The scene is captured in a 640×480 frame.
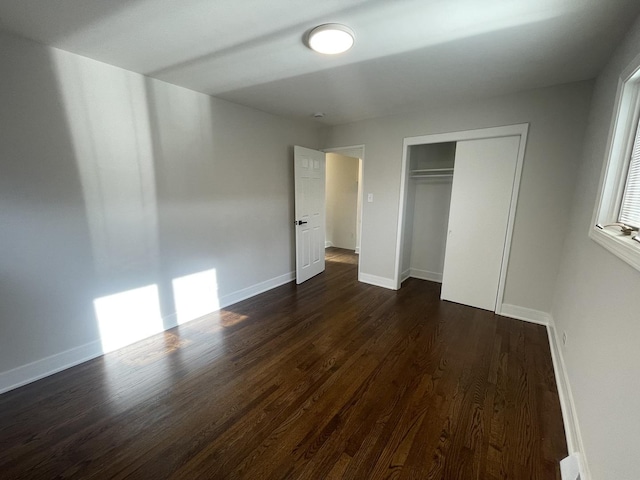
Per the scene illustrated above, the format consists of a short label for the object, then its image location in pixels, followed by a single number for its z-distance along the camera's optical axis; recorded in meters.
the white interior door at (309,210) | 3.78
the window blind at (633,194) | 1.46
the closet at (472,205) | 2.82
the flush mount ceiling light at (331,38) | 1.60
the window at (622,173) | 1.48
